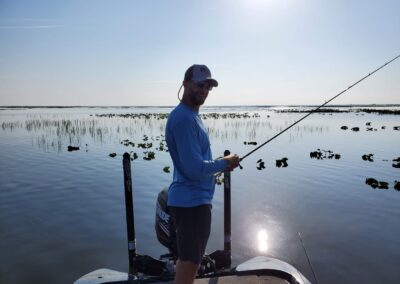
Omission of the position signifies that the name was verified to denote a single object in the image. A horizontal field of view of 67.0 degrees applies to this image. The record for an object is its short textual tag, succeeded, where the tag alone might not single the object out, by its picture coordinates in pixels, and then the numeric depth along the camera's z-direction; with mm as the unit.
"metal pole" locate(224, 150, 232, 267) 5714
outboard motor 4387
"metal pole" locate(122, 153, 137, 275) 5422
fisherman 2910
